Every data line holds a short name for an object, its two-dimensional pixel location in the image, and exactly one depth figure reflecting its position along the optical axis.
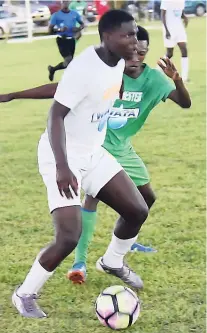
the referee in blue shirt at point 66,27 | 14.06
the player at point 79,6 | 16.54
